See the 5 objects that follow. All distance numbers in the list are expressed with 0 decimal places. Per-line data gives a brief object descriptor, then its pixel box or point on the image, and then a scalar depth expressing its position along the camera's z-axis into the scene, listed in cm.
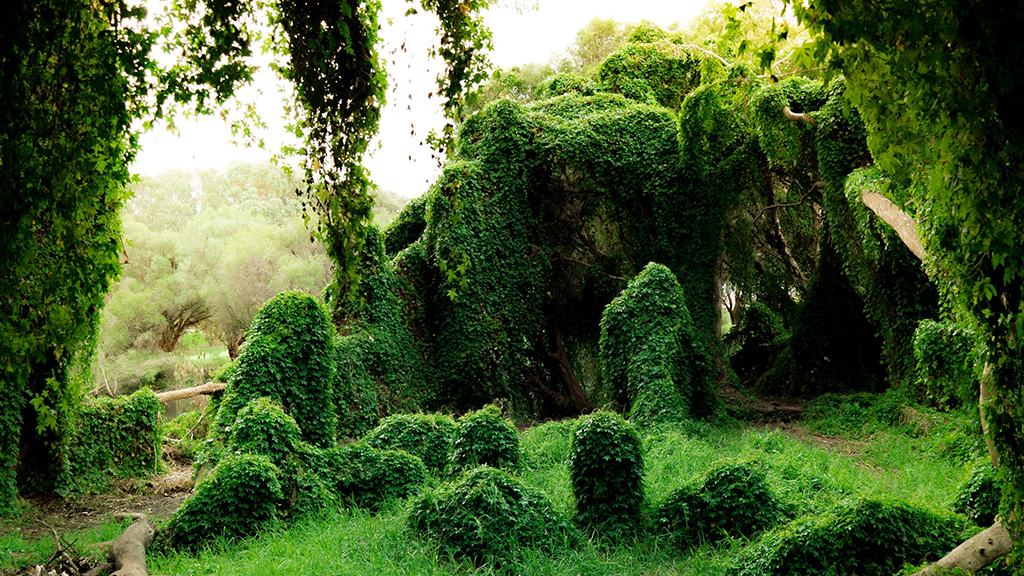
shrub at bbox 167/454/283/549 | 614
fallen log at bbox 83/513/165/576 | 523
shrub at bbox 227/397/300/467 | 712
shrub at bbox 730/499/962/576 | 420
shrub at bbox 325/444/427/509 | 719
